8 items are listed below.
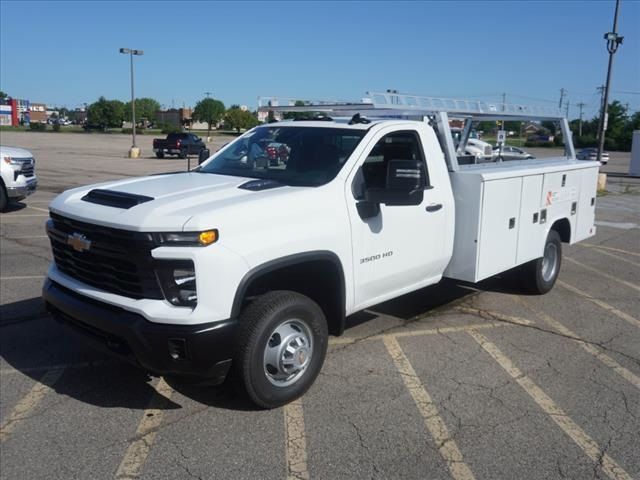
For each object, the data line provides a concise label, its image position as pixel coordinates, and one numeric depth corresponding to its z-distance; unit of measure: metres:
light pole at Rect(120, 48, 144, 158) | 38.28
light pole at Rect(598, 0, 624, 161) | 20.95
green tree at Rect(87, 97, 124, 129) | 112.75
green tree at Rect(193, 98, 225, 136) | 102.64
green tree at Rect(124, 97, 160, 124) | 127.50
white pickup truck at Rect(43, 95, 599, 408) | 3.49
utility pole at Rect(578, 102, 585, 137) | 86.31
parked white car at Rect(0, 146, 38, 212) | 12.10
